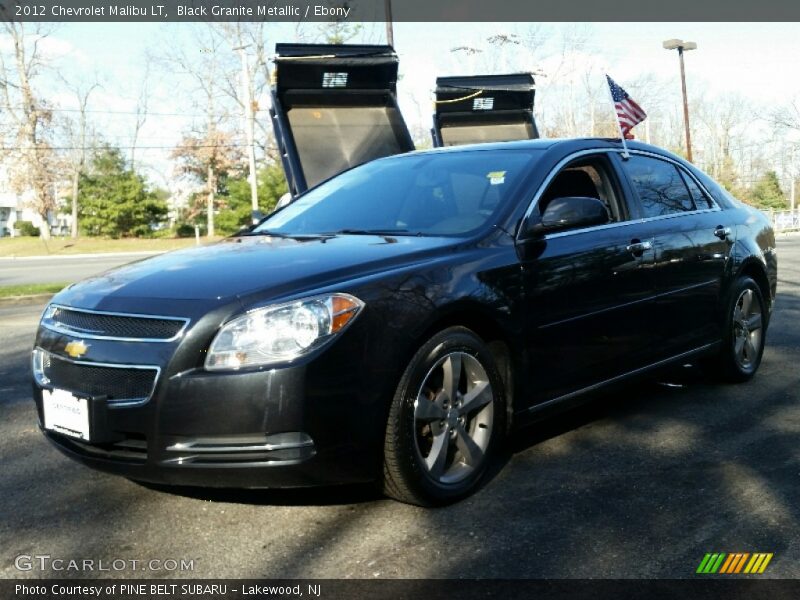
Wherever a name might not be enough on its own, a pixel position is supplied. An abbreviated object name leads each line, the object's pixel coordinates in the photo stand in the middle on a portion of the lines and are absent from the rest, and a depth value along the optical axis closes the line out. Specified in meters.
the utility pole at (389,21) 27.03
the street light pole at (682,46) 37.81
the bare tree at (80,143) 58.88
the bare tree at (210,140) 54.41
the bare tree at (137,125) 59.84
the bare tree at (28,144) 48.38
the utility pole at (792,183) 79.56
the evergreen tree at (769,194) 72.41
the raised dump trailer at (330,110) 12.93
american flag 7.01
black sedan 3.24
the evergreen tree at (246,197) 45.81
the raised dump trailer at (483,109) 15.41
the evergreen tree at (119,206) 49.72
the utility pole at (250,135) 35.54
